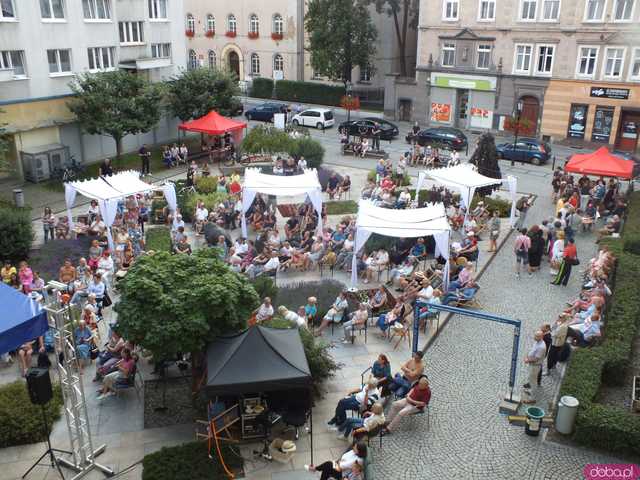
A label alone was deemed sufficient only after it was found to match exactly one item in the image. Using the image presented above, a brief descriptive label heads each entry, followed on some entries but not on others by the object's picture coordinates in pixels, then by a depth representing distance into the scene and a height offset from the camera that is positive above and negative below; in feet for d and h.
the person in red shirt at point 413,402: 37.32 -20.56
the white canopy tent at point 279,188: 64.39 -13.95
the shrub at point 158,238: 63.82 -19.64
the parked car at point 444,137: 113.70 -15.62
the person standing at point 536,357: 41.70 -19.94
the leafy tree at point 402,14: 141.38 +8.31
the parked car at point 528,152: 104.53 -16.58
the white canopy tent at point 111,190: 61.87 -14.38
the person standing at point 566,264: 56.29 -18.82
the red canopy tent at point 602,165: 75.25 -13.61
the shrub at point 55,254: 58.39 -19.73
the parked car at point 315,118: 132.77 -14.50
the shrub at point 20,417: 36.40 -21.55
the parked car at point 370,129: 122.42 -15.18
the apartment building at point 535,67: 112.68 -3.14
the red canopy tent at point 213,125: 98.89 -12.06
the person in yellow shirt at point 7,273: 53.12 -18.81
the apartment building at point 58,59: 86.74 -1.82
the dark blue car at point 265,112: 139.85 -13.87
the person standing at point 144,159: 94.84 -16.67
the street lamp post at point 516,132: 103.96 -13.92
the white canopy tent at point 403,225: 54.80 -15.16
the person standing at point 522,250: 59.72 -18.56
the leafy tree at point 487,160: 82.53 -14.11
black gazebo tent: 33.88 -17.11
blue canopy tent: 32.37 -14.02
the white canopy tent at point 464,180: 68.08 -13.95
